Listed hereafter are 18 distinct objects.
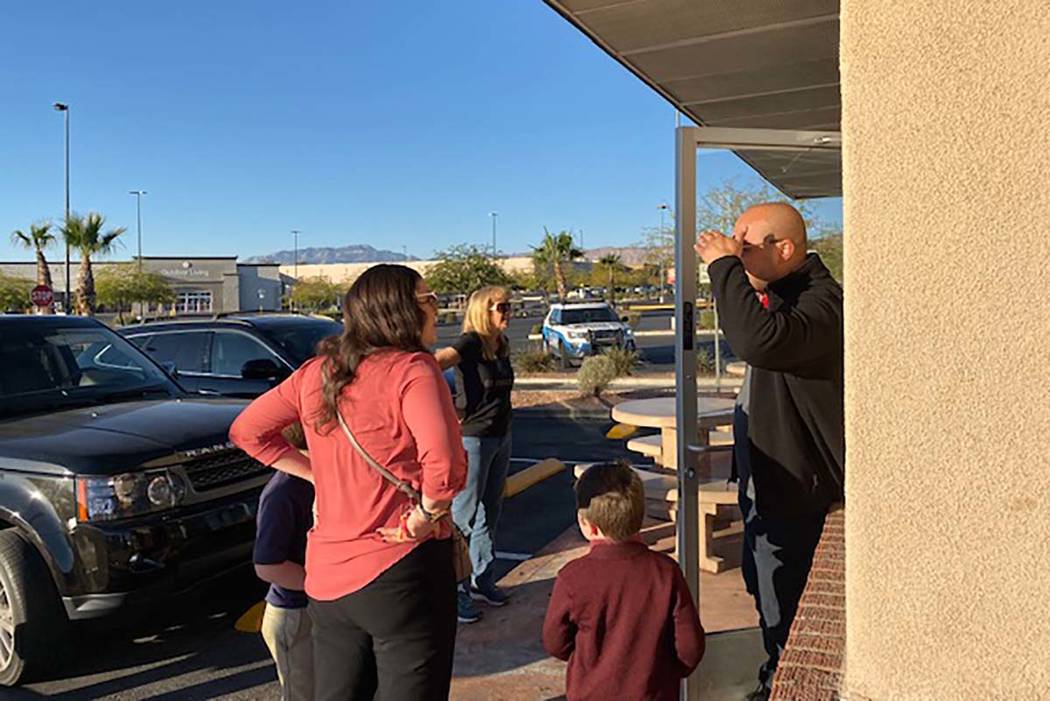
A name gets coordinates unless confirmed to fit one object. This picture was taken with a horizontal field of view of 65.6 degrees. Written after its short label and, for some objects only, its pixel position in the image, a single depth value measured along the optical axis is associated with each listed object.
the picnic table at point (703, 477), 4.95
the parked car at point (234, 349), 7.96
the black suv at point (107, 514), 3.85
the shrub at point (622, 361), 16.72
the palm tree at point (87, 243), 39.12
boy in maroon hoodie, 2.35
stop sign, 26.09
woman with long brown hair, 2.34
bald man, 2.36
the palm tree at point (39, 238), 43.00
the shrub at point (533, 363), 18.84
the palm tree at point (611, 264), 61.17
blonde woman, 4.55
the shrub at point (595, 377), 14.34
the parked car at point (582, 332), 21.28
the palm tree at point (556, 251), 54.28
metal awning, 3.06
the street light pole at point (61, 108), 38.91
